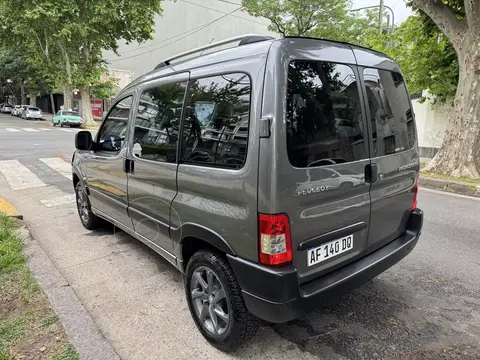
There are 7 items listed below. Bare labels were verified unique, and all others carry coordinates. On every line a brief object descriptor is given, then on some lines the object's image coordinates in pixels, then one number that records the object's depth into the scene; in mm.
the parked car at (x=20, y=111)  35881
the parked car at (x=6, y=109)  45575
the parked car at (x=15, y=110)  38231
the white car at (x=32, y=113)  33750
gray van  1993
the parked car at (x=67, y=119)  27000
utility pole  16531
